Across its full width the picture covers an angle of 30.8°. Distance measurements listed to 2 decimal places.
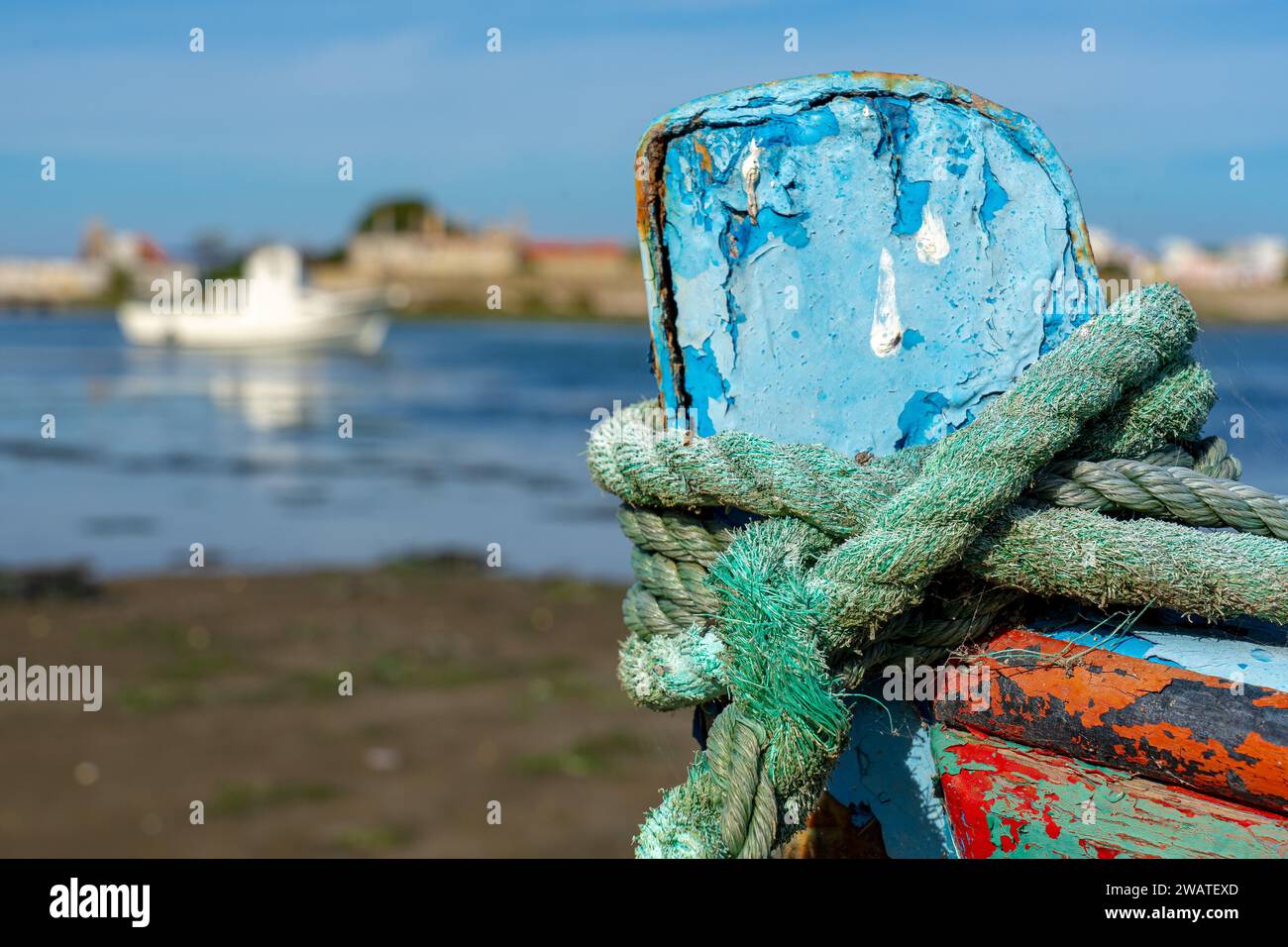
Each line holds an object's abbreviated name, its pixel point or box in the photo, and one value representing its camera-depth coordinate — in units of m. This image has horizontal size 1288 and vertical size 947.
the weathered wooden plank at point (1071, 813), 0.89
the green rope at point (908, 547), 0.92
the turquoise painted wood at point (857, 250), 0.96
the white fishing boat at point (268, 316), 27.84
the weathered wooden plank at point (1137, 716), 0.87
